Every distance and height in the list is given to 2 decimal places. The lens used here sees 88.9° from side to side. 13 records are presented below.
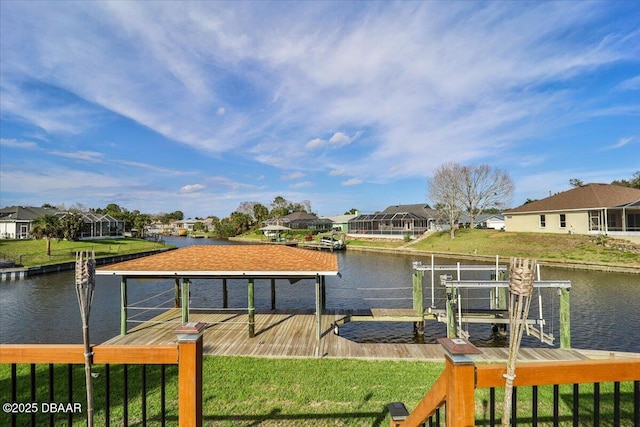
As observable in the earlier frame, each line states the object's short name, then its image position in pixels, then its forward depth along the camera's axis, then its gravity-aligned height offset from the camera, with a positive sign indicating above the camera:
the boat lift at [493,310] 9.70 -3.32
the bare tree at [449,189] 46.88 +4.68
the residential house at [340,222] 79.44 +0.20
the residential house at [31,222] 45.44 +0.86
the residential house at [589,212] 30.97 +0.60
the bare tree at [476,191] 46.53 +4.19
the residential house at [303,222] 76.31 +0.41
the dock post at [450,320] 10.38 -3.16
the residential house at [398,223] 51.20 -0.17
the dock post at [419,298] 12.34 -2.91
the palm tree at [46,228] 34.19 +0.07
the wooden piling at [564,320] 9.55 -3.01
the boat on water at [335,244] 44.97 -2.97
